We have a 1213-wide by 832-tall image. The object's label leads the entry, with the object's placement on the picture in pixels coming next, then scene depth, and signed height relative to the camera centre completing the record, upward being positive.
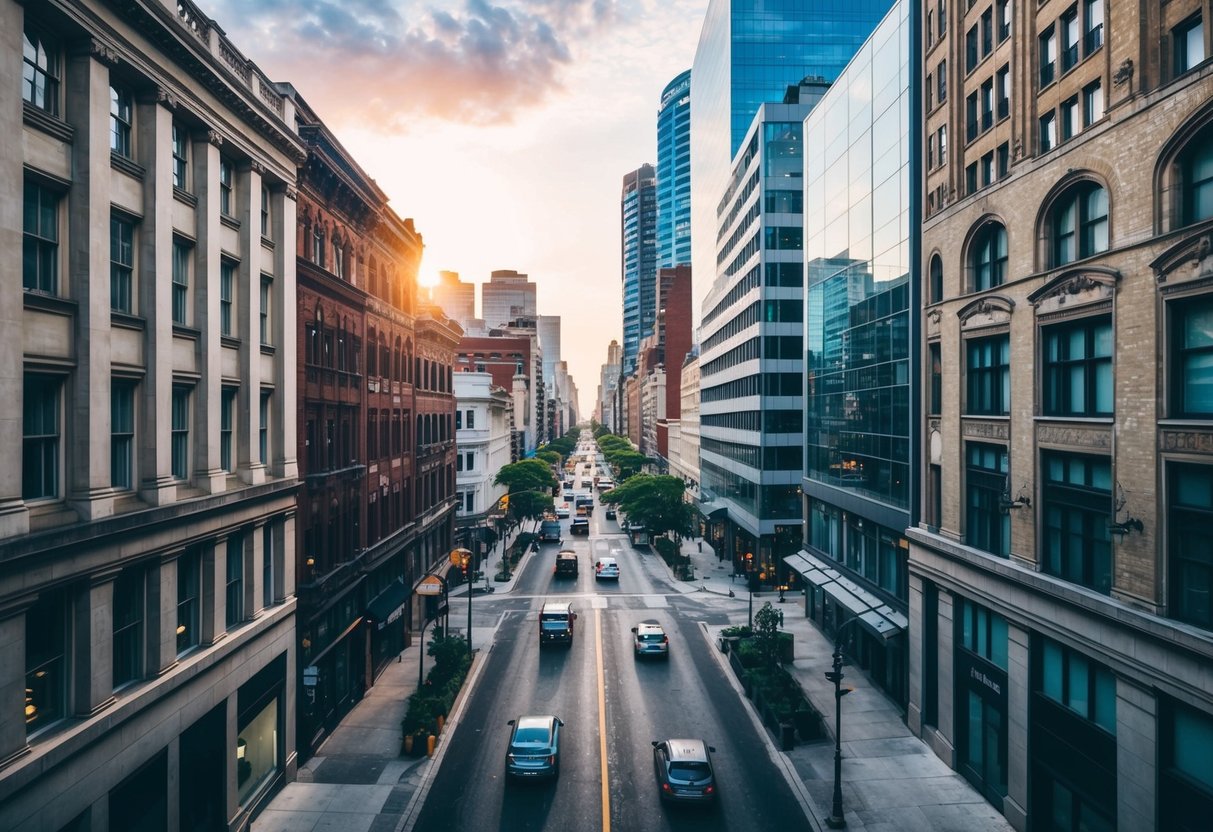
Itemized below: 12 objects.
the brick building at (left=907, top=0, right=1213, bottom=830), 15.05 +0.07
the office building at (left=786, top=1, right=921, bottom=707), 29.58 +3.08
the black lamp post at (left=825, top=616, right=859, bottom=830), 20.06 -10.84
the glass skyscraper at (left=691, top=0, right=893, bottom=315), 89.44 +46.45
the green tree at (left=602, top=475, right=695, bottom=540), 65.69 -8.33
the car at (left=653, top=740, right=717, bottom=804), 20.91 -10.50
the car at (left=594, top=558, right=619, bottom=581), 55.03 -11.77
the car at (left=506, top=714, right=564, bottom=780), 22.48 -10.56
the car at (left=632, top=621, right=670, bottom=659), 35.47 -11.18
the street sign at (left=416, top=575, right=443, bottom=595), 35.45 -8.42
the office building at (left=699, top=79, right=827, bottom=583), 51.94 +5.79
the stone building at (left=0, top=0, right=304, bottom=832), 13.31 -0.14
